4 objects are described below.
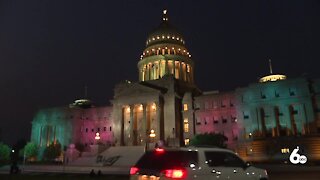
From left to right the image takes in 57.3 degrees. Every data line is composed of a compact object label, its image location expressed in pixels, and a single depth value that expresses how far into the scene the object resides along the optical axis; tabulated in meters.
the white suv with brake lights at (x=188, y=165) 10.25
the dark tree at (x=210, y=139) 64.00
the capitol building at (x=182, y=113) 65.94
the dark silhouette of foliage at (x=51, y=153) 84.62
